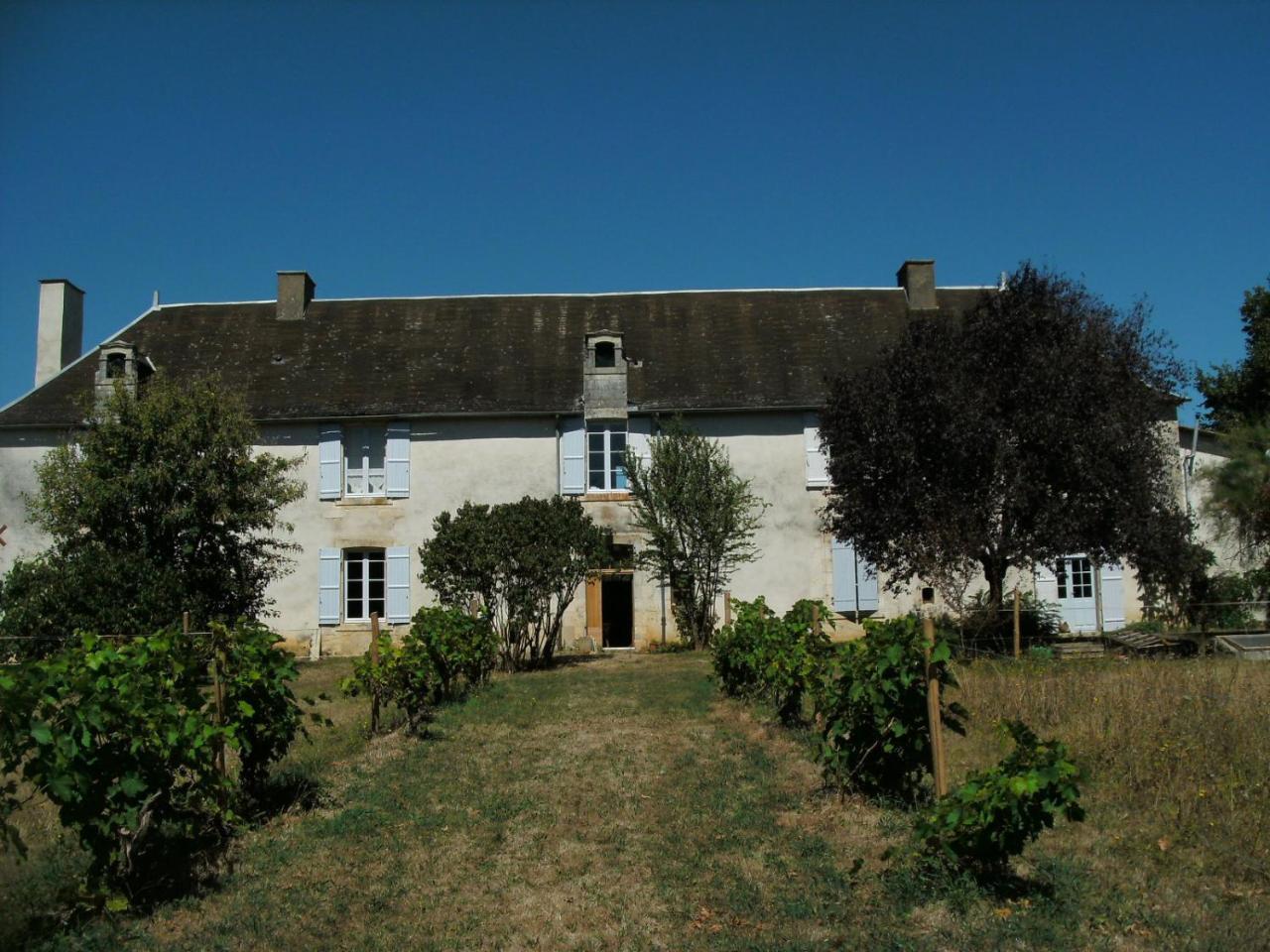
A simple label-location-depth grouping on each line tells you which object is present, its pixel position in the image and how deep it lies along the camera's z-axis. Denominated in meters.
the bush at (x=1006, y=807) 4.94
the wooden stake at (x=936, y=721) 6.23
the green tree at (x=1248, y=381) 28.86
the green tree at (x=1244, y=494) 20.86
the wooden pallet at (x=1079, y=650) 14.82
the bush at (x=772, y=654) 9.56
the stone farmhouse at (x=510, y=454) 20.78
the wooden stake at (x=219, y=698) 6.56
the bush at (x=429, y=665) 10.16
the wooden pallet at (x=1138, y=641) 15.94
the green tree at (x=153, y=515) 14.90
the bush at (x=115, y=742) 4.81
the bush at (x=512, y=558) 16.33
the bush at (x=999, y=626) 16.19
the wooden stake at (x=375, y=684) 9.99
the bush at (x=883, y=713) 6.57
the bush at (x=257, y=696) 6.89
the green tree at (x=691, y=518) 19.55
